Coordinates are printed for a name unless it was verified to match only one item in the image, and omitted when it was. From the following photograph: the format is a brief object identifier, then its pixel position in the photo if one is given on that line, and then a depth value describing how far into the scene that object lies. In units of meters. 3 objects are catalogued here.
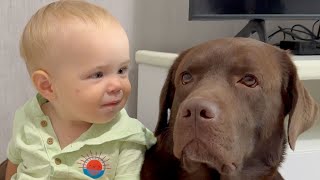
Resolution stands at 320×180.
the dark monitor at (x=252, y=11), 2.07
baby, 1.28
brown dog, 1.15
